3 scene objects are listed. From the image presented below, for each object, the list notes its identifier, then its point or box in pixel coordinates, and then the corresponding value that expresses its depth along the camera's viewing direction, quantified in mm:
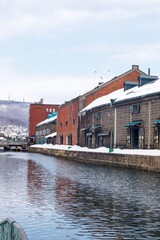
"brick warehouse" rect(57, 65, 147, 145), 61712
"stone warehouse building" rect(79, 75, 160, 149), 38906
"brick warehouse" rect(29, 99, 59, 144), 127688
